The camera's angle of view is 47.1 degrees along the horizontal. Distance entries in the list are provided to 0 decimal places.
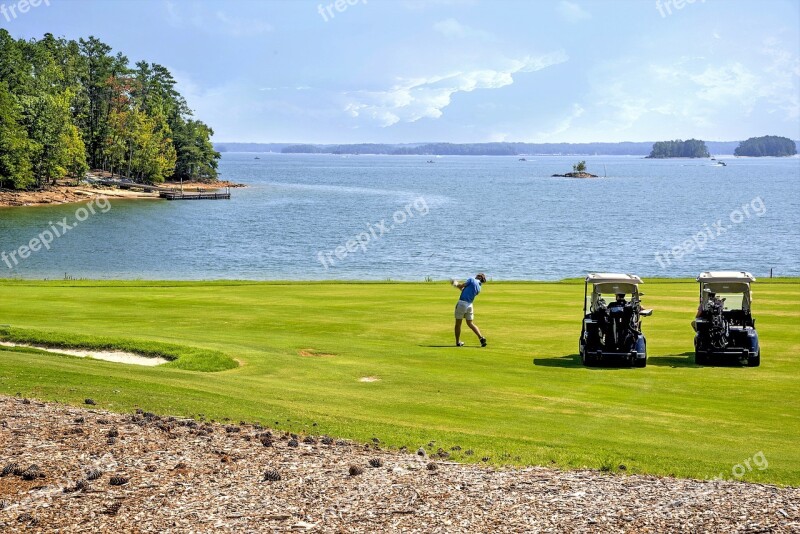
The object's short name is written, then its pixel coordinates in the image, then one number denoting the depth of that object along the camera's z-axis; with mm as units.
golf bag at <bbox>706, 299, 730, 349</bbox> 22453
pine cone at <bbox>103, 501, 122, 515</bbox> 10711
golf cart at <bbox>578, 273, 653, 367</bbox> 22016
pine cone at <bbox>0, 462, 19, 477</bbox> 11821
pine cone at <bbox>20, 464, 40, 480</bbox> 11688
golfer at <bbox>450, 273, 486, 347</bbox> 25188
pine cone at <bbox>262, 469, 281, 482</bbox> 11898
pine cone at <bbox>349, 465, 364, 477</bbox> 12180
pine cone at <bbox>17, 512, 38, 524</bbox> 10492
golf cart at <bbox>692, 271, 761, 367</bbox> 22453
